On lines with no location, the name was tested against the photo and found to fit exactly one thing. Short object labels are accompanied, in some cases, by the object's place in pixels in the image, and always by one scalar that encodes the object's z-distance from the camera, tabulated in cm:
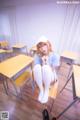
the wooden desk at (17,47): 303
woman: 120
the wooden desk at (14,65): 118
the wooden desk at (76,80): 75
